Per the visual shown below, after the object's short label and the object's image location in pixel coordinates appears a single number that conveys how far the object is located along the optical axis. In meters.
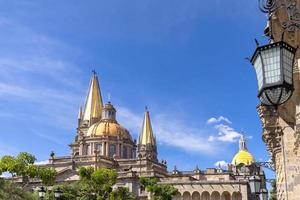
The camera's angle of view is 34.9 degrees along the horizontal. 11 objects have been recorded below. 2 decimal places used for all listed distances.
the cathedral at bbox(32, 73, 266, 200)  62.38
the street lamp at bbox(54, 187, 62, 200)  20.95
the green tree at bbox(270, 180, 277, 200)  43.87
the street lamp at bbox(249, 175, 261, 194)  13.91
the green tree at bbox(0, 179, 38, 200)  31.42
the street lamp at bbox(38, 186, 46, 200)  20.69
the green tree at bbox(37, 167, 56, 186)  47.81
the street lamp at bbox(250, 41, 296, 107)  5.79
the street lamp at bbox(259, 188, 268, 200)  14.04
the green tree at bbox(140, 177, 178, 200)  49.68
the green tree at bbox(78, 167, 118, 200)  44.94
